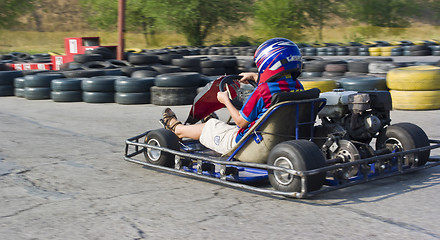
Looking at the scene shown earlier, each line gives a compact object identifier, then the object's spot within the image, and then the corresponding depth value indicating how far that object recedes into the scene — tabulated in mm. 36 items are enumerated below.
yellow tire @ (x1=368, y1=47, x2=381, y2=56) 23547
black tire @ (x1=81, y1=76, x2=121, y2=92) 9859
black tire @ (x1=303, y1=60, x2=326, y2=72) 11891
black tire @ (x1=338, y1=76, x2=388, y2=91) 8461
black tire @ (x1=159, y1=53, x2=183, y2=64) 14551
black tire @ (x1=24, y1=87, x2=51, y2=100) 10594
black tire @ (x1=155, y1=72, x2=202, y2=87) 9422
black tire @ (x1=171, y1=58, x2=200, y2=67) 13883
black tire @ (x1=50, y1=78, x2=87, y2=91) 10156
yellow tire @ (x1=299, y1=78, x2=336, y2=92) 8398
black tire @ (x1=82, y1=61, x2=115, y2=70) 12443
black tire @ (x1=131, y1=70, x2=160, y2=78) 10500
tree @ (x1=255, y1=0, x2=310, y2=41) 42406
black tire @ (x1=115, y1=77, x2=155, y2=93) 9586
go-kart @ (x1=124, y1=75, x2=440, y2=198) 3654
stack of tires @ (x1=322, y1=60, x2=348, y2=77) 11484
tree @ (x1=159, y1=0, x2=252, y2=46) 35969
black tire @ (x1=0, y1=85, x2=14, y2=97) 11547
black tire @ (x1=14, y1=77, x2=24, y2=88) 11156
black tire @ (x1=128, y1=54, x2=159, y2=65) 13555
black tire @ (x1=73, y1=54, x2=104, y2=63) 13125
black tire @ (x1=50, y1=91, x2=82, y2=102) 10133
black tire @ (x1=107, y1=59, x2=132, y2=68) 13086
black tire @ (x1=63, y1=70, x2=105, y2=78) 10914
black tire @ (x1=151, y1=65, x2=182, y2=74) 11531
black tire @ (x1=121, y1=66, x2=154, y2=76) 11492
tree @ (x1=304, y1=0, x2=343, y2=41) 47938
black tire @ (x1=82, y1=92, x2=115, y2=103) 9828
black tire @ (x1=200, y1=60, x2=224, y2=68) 13966
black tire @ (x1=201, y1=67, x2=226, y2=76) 14020
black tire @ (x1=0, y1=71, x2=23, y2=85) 11578
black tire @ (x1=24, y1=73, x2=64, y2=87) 10617
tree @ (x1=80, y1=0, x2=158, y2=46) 42094
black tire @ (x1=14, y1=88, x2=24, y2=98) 11141
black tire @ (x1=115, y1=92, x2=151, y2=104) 9531
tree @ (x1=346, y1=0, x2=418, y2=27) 58312
